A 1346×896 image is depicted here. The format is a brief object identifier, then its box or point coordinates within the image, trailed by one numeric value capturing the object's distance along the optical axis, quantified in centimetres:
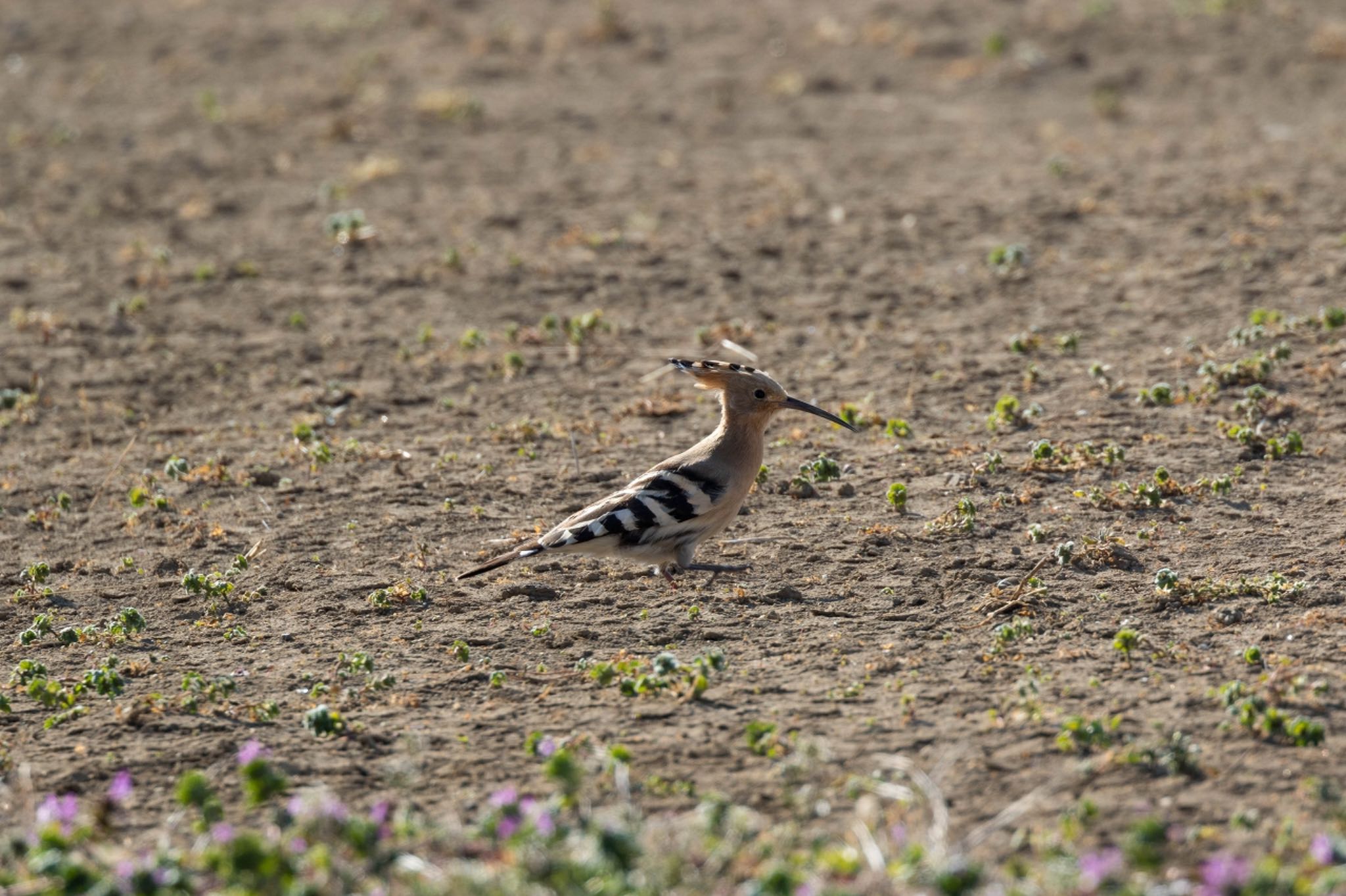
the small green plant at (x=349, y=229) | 2103
